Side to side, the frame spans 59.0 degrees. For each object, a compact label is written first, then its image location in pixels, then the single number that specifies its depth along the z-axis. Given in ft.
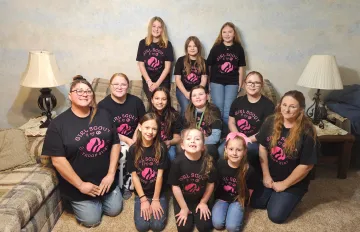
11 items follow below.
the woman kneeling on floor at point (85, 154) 6.20
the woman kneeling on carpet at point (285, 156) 6.59
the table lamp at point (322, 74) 8.68
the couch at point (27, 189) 5.36
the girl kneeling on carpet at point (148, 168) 6.53
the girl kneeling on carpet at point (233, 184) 6.30
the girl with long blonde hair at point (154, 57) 9.39
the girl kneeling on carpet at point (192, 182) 6.32
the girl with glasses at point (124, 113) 7.47
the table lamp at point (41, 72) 7.94
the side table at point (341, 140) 8.44
